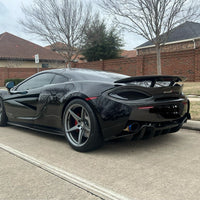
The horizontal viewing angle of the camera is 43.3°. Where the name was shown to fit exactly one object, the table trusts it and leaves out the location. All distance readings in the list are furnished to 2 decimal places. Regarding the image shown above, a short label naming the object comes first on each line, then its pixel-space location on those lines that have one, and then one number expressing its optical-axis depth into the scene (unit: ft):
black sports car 10.98
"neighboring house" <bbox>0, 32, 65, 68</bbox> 108.68
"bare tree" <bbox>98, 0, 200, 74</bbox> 41.63
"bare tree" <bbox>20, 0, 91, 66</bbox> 66.95
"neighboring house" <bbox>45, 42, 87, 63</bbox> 73.22
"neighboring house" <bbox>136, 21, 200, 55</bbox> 83.71
